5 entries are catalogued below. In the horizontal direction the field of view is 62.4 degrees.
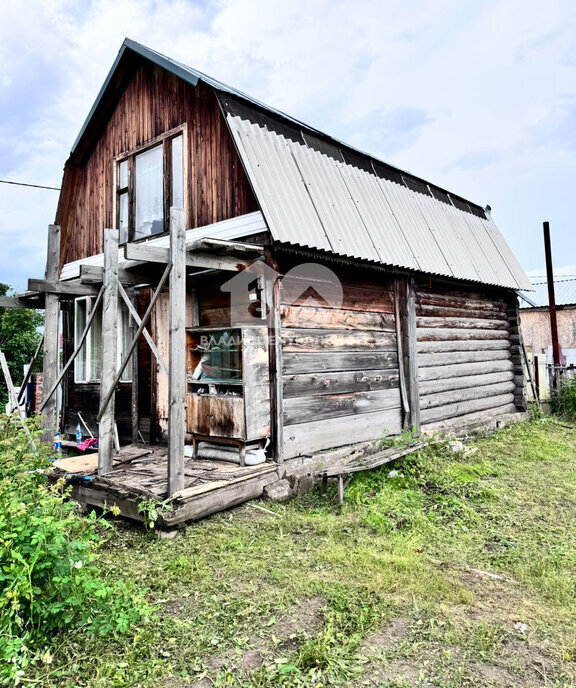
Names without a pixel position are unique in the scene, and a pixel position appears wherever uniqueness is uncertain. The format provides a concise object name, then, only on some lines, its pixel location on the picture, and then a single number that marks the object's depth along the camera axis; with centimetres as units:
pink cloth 868
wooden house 568
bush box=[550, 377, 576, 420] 1279
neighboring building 2378
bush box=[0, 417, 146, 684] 265
